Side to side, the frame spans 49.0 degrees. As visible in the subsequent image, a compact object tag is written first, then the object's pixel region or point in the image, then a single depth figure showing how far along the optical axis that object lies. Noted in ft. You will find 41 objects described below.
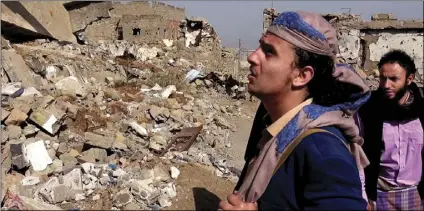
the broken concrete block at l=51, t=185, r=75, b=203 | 13.10
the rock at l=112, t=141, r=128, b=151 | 17.80
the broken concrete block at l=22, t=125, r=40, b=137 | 17.61
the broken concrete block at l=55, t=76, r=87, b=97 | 24.43
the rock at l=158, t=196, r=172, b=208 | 13.08
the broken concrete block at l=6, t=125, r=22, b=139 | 16.81
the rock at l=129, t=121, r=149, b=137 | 20.42
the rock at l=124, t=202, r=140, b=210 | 12.76
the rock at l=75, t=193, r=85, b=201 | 13.29
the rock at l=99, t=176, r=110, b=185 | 14.19
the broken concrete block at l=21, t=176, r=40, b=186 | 14.11
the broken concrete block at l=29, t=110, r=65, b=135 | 18.26
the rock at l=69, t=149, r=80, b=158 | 16.94
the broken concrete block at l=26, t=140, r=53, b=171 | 15.55
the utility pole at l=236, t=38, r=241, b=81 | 45.28
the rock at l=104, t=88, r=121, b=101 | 25.47
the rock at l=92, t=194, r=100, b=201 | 13.24
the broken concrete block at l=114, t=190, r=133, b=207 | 12.91
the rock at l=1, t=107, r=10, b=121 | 17.16
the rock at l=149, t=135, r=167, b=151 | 18.62
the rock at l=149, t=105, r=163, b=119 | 23.15
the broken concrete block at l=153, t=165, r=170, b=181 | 14.82
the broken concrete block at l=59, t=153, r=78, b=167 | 16.08
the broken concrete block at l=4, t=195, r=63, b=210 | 11.10
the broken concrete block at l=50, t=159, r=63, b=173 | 15.47
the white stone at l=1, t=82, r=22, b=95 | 20.03
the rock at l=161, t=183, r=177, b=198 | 13.66
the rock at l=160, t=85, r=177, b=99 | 27.99
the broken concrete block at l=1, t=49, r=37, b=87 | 22.93
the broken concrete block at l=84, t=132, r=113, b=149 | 17.66
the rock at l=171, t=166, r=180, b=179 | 15.06
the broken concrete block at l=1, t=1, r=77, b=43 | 30.27
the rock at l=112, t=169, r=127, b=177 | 14.66
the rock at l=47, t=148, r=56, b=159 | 16.44
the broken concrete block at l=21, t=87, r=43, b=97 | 20.85
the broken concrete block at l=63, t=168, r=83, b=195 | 13.70
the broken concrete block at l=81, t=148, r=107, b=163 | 16.56
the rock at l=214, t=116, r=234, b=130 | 27.32
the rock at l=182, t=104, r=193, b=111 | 26.94
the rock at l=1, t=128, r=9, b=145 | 15.72
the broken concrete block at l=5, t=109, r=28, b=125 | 17.39
